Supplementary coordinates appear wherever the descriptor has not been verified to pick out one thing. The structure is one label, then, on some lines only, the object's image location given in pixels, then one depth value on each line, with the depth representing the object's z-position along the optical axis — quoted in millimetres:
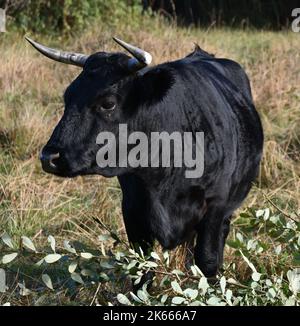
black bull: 6676
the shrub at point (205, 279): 5816
